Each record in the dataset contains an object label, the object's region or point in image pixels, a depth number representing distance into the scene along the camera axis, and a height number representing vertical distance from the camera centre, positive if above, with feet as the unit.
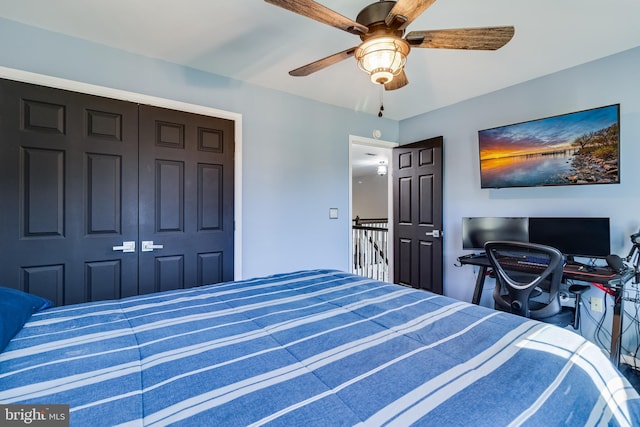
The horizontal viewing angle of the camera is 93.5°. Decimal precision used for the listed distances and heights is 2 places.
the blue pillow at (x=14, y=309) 3.20 -1.20
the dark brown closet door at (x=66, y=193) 6.42 +0.50
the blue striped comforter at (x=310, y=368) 2.22 -1.43
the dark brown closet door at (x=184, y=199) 7.96 +0.43
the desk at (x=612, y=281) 6.68 -1.53
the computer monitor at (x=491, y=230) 9.18 -0.53
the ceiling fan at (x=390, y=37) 4.63 +2.94
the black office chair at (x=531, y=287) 6.28 -1.68
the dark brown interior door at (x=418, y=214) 11.58 -0.02
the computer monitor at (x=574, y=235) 7.63 -0.58
